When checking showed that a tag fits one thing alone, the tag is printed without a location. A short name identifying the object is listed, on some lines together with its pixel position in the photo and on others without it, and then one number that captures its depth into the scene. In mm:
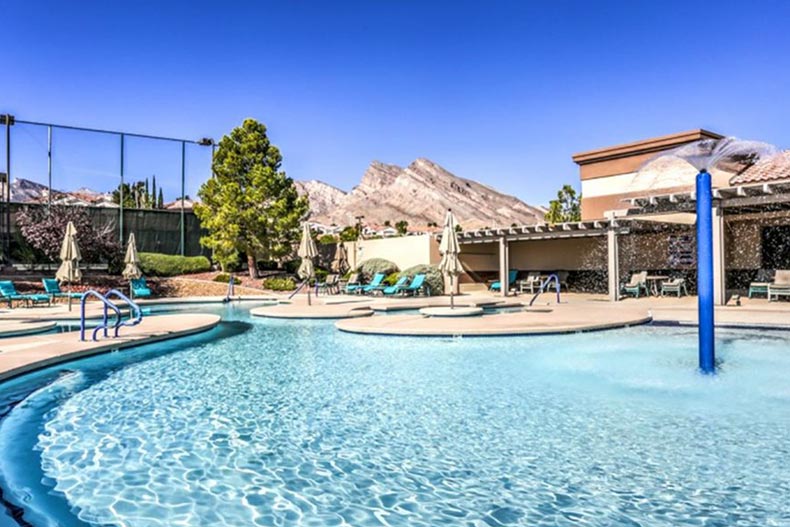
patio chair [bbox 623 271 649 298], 18062
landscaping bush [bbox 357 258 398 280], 23766
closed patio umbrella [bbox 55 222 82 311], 14873
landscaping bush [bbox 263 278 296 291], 24031
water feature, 6844
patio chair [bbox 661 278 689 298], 17555
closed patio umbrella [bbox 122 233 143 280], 18141
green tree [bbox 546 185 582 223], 41838
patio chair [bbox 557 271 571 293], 21744
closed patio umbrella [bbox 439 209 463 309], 13617
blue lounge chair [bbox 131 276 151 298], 19484
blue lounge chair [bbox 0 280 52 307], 16219
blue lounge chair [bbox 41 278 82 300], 18078
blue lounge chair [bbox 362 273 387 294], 21141
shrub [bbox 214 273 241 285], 25438
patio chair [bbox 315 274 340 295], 22672
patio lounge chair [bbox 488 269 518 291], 21920
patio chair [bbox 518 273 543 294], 21078
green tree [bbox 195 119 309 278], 25938
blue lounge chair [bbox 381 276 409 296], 20125
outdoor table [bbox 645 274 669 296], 18225
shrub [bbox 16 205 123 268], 21172
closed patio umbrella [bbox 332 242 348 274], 27156
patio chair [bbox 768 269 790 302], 15155
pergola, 13867
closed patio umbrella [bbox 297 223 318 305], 17000
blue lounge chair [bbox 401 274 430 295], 20080
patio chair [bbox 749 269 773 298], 15875
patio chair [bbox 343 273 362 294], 21672
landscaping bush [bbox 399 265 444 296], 21469
